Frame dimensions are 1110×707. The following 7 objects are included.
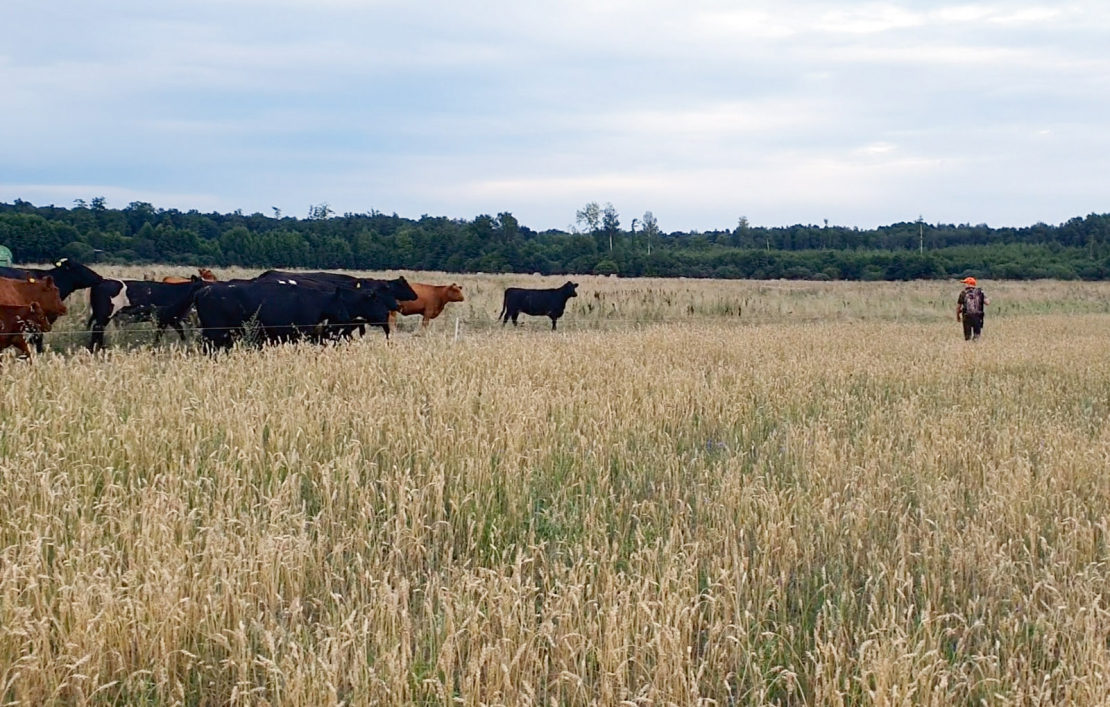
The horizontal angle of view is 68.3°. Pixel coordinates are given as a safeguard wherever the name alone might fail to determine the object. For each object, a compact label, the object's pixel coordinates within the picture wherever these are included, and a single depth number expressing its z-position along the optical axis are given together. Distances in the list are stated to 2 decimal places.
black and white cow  14.45
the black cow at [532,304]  23.86
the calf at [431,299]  22.58
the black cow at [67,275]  14.39
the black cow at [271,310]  14.17
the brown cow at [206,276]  19.79
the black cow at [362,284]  16.36
